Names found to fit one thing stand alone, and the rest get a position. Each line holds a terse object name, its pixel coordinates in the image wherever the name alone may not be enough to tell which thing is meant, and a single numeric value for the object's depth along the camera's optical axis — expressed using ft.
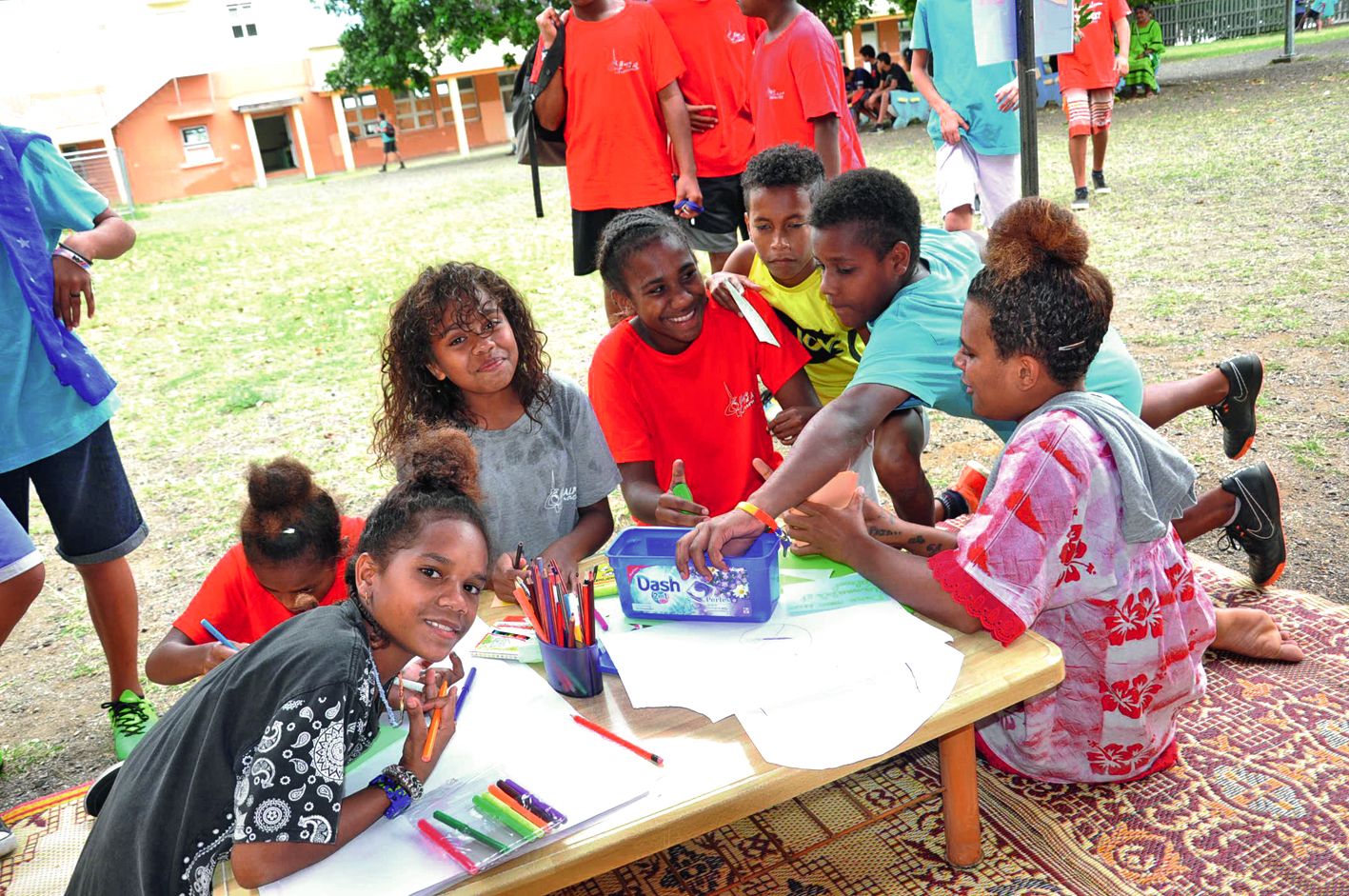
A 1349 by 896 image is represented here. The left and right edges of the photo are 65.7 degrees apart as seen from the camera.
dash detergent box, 5.75
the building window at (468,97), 113.70
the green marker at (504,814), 4.30
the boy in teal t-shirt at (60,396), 8.21
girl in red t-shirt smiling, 8.86
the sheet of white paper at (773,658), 5.14
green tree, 77.82
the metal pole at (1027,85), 9.32
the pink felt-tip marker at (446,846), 4.20
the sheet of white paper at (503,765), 4.25
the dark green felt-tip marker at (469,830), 4.25
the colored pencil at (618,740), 4.74
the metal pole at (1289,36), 46.60
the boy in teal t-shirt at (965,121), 16.33
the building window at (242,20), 111.45
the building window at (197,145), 103.14
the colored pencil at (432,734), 4.78
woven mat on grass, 6.08
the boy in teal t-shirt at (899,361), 7.49
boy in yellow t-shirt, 9.76
